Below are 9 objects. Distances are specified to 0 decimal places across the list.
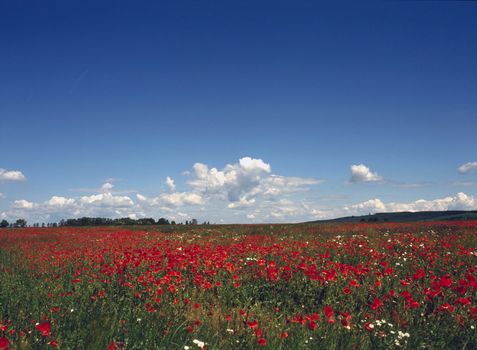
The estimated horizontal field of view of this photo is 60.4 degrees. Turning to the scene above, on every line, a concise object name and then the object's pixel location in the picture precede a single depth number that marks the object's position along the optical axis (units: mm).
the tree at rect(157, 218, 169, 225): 51769
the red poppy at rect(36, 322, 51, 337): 2871
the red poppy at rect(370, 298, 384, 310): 4820
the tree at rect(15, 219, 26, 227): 54953
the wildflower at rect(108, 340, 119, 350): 3206
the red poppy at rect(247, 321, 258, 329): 4004
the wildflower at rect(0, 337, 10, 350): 2488
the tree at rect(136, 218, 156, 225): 51484
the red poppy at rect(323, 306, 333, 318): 4242
